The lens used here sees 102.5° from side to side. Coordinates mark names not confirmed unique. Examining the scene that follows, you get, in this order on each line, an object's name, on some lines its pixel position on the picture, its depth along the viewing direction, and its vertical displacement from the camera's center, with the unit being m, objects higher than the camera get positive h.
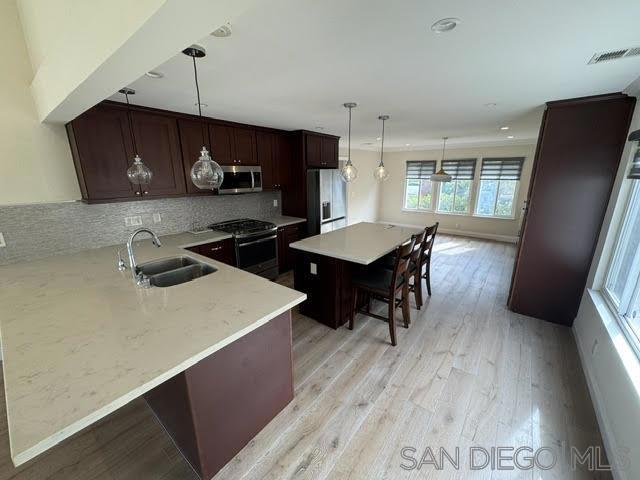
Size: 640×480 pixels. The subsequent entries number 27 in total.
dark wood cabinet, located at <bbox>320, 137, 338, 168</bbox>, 4.79 +0.55
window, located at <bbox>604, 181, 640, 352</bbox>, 1.80 -0.74
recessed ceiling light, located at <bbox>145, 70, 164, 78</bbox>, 1.80 +0.74
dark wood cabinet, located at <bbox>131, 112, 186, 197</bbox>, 2.76 +0.33
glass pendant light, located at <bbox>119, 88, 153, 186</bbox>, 2.01 +0.06
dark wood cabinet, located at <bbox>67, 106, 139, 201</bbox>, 2.39 +0.27
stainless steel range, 3.47 -0.87
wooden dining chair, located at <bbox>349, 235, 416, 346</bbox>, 2.46 -1.03
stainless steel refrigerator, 4.36 -0.32
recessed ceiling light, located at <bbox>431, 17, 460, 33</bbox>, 1.20 +0.74
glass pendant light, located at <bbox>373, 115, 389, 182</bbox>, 3.59 +0.11
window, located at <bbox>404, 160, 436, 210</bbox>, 7.26 -0.13
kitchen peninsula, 0.88 -0.72
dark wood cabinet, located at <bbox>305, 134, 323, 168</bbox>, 4.41 +0.53
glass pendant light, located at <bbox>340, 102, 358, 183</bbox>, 3.19 +0.11
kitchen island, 2.67 -0.93
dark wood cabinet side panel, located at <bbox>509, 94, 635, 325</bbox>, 2.39 -0.17
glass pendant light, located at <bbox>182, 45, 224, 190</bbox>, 1.67 +0.06
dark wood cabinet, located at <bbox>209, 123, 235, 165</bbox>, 3.35 +0.49
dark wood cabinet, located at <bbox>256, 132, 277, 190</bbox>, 3.96 +0.35
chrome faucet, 1.76 -0.62
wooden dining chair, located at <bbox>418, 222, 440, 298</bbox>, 3.04 -0.83
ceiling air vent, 1.48 +0.74
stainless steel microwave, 3.49 +0.02
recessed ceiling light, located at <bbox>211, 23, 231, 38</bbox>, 1.25 +0.73
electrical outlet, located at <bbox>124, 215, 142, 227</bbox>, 2.95 -0.46
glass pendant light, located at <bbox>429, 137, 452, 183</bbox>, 5.77 +0.10
